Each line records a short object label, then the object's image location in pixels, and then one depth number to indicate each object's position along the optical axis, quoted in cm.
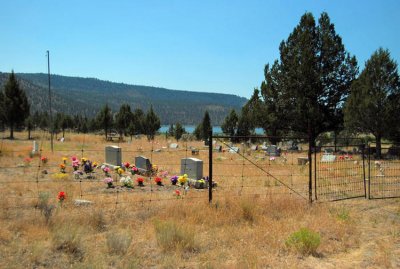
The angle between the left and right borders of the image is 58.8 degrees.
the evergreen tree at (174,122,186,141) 5491
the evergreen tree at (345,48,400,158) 2338
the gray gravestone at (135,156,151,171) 1603
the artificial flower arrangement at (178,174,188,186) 1321
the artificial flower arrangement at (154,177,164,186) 1322
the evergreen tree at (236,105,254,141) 4641
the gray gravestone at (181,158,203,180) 1382
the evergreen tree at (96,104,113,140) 5209
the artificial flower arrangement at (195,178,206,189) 1314
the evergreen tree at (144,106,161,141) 5565
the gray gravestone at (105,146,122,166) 1711
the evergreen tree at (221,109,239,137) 5084
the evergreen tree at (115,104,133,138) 5419
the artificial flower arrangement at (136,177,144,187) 1293
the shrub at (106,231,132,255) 568
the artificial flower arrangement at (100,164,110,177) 1507
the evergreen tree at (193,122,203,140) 6441
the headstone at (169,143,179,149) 3253
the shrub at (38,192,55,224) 713
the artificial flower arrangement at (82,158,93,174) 1566
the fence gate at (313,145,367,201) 1129
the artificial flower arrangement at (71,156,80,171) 1600
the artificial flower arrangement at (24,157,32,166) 1699
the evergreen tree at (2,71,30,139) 4219
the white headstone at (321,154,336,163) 2064
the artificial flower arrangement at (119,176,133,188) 1250
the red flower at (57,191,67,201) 903
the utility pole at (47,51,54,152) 2697
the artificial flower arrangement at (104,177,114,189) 1208
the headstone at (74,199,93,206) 893
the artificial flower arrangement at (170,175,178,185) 1349
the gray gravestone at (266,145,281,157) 2589
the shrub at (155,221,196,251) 598
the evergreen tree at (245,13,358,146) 2845
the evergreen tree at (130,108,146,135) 6222
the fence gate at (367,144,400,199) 1144
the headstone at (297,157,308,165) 2049
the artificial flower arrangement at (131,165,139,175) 1606
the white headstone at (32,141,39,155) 2217
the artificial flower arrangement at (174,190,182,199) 1032
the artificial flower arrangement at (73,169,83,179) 1432
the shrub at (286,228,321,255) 601
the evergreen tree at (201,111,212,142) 5924
